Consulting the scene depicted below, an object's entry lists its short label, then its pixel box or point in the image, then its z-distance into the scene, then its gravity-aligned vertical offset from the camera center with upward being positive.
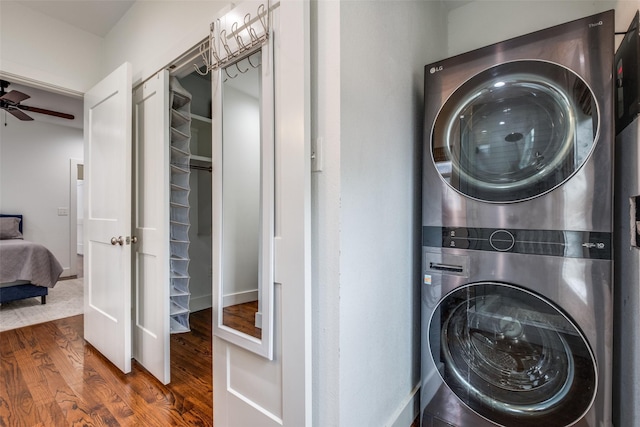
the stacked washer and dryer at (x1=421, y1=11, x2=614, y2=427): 1.07 -0.08
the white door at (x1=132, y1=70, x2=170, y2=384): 1.89 -0.10
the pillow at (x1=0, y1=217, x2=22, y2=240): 4.12 -0.24
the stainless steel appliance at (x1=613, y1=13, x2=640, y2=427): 1.01 -0.09
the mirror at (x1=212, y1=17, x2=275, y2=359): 1.16 +0.05
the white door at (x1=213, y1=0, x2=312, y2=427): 1.05 -0.07
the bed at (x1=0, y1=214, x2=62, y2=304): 3.32 -0.69
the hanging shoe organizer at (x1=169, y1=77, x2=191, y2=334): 2.16 +0.03
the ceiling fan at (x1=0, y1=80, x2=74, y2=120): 2.94 +1.19
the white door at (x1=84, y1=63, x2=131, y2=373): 2.01 -0.04
